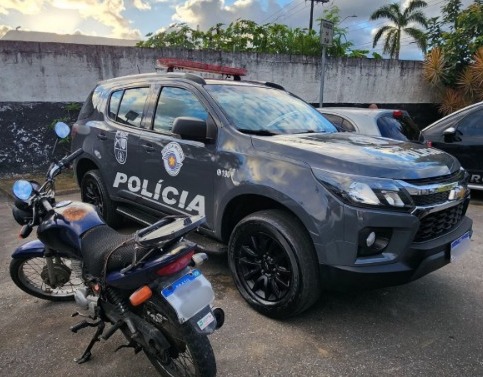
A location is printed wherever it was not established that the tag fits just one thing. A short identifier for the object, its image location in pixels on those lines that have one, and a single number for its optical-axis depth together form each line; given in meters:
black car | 6.13
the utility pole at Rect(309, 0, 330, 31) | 25.98
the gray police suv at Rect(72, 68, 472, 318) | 2.56
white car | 5.64
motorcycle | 2.11
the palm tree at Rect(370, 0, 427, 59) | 25.20
